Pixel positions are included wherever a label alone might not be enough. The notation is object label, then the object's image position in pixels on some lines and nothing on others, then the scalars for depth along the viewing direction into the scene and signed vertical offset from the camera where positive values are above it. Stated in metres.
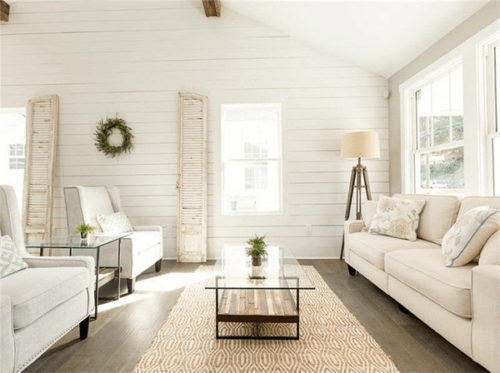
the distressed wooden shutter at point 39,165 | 4.32 +0.40
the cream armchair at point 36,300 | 1.40 -0.54
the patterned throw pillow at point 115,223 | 3.33 -0.32
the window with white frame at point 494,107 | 2.71 +0.75
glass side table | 2.33 -0.38
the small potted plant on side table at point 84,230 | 2.64 -0.30
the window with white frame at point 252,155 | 4.53 +0.56
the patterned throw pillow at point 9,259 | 1.80 -0.39
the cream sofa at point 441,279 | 1.49 -0.52
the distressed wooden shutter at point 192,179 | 4.25 +0.20
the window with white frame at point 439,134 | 3.17 +0.67
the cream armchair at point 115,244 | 2.95 -0.44
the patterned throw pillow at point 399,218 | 2.95 -0.23
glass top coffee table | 1.91 -0.72
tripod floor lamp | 3.82 +0.51
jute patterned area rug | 1.71 -0.93
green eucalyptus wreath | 4.35 +0.79
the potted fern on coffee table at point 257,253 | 2.35 -0.44
